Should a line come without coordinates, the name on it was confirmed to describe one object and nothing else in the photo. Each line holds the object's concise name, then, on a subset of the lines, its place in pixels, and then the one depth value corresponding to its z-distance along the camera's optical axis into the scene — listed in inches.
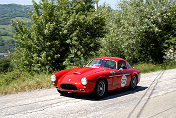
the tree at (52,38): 771.4
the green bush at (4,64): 1739.7
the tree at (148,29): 919.7
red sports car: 276.8
